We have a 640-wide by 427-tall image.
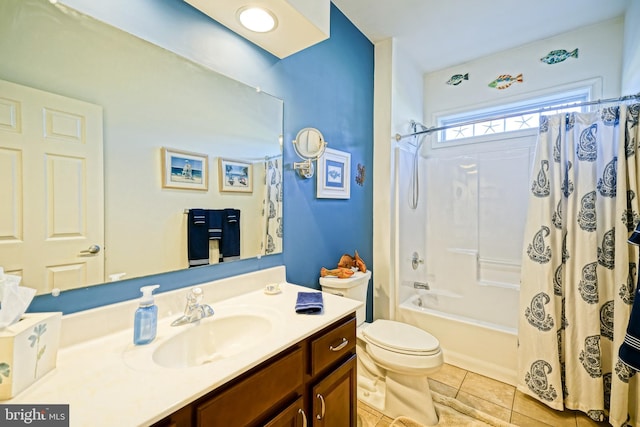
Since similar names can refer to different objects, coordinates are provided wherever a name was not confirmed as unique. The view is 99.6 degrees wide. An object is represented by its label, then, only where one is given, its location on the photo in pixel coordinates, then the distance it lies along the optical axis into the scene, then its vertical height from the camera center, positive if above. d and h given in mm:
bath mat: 1562 -1228
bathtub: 1949 -982
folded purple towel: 1117 -390
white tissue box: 604 -333
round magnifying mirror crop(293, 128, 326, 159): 1662 +432
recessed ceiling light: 1204 +894
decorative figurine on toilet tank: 1783 -388
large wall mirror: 790 +250
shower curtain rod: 1596 +686
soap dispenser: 875 -356
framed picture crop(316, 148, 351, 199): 1835 +268
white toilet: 1520 -860
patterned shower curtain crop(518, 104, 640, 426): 1499 -324
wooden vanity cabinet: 696 -567
